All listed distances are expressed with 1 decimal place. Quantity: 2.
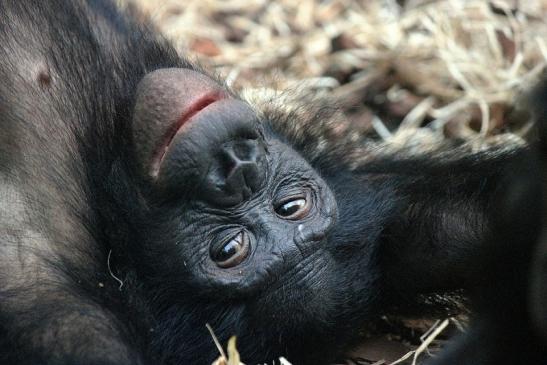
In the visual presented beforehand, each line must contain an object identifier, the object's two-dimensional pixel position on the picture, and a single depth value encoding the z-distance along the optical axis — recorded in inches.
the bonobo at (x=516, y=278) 209.8
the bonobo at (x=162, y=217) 259.6
